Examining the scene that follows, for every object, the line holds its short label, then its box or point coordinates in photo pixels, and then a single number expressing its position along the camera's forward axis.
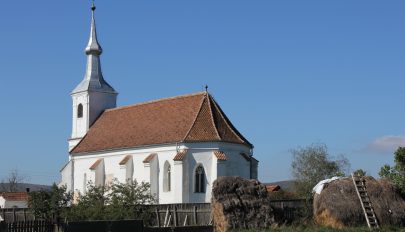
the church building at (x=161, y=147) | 50.25
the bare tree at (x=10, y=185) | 104.94
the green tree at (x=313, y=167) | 66.00
